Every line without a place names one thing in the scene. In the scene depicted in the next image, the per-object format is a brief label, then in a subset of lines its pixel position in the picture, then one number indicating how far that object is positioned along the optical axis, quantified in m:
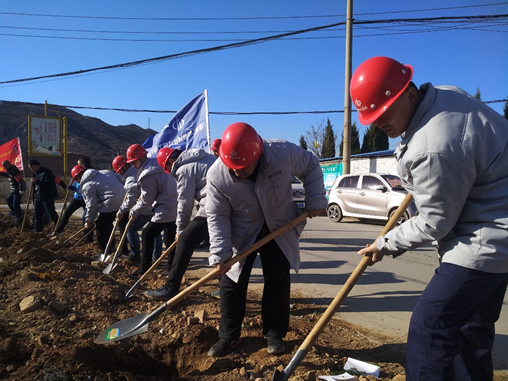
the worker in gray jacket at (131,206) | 5.82
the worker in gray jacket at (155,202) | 5.07
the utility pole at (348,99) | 13.10
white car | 9.86
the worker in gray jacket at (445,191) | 1.65
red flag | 14.96
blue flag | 9.55
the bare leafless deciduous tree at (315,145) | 30.36
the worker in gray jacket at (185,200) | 3.93
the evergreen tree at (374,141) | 30.78
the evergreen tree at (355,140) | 30.87
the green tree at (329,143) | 30.60
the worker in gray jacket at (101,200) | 6.33
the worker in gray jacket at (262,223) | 2.78
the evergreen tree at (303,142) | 33.01
